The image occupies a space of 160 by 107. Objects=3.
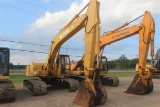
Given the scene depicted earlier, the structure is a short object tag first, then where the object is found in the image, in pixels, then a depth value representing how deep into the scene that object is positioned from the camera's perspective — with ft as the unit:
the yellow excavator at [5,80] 18.48
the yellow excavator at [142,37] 23.36
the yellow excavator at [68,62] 17.21
